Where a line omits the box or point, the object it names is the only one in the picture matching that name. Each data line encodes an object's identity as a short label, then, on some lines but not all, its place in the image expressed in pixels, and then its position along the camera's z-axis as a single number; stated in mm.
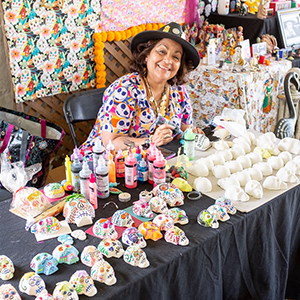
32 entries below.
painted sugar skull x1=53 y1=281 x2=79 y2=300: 1127
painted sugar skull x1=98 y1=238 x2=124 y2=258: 1330
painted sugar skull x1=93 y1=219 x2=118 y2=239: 1423
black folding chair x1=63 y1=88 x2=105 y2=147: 2736
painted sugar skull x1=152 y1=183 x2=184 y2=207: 1631
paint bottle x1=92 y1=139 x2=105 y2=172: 1752
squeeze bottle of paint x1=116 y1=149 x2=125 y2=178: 1868
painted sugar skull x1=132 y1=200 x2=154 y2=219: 1547
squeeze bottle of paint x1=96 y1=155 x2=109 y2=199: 1624
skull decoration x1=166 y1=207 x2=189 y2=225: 1516
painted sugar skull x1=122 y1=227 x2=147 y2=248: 1380
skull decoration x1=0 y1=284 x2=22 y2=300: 1118
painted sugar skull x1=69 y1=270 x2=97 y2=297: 1172
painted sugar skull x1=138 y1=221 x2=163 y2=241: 1426
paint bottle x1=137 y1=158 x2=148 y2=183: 1798
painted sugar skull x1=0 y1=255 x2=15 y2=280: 1220
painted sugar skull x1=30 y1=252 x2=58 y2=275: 1246
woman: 2301
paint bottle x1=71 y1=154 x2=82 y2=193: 1670
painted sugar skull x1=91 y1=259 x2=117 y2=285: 1213
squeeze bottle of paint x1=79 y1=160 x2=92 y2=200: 1599
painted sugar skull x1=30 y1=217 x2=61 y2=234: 1450
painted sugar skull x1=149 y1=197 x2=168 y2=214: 1576
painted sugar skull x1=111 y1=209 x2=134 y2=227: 1490
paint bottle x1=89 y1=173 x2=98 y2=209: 1568
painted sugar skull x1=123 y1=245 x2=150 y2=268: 1288
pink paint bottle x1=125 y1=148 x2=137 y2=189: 1727
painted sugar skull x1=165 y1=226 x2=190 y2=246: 1398
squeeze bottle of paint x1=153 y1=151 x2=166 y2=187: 1741
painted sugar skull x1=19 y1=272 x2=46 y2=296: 1159
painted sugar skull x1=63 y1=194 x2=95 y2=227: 1501
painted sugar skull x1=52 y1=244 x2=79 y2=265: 1296
